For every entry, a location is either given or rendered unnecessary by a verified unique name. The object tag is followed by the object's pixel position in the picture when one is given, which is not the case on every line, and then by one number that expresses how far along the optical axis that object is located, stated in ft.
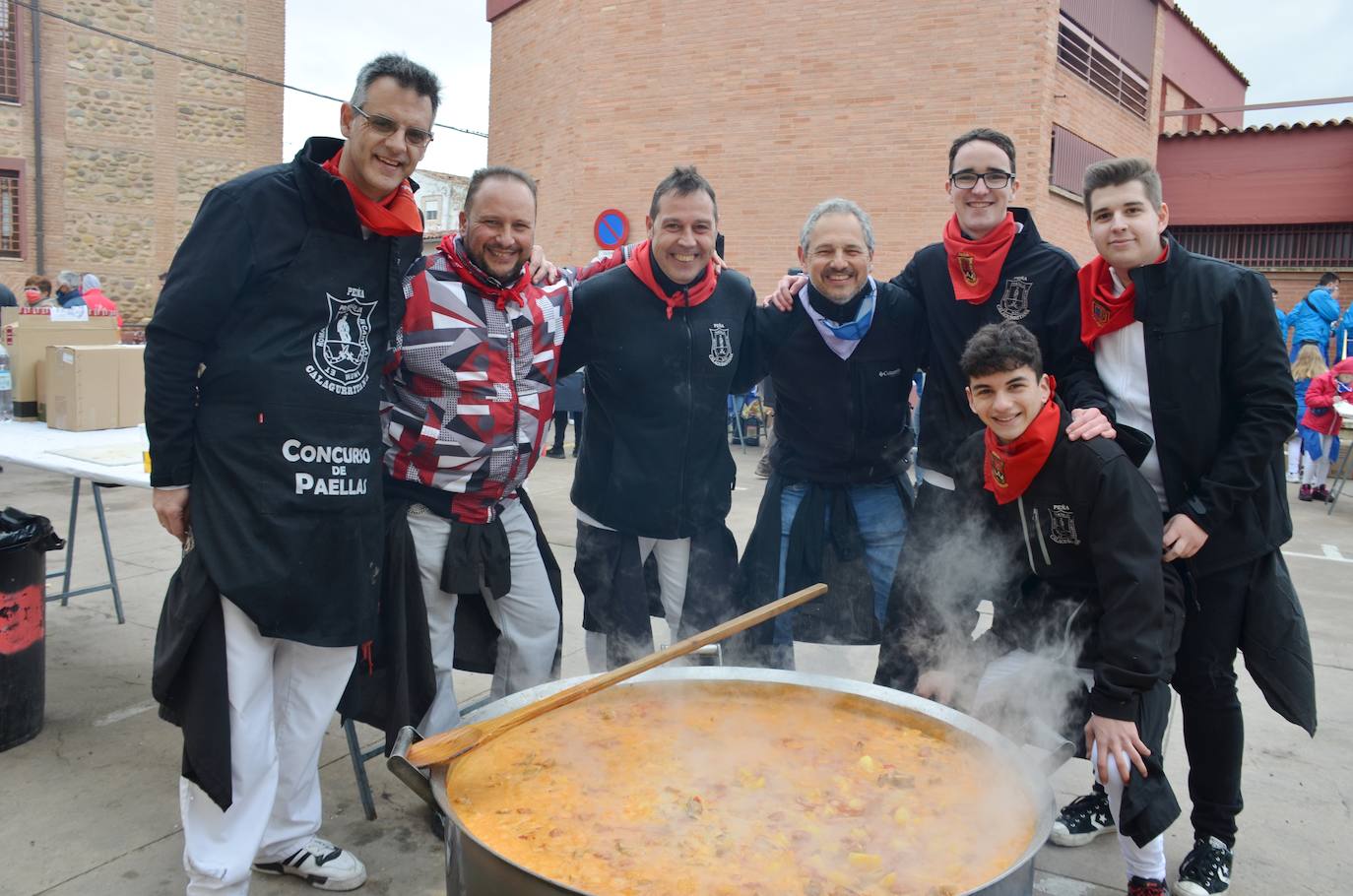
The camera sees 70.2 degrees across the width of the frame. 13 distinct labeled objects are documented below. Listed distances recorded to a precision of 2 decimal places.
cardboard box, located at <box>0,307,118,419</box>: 16.28
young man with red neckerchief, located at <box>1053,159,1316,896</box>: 8.18
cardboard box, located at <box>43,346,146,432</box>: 15.20
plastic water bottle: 16.39
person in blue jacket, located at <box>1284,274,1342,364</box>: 36.17
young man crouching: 7.69
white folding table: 12.32
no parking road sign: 46.11
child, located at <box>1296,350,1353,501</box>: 29.78
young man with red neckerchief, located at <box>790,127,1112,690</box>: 9.73
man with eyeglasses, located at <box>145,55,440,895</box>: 7.48
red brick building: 45.52
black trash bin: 11.37
